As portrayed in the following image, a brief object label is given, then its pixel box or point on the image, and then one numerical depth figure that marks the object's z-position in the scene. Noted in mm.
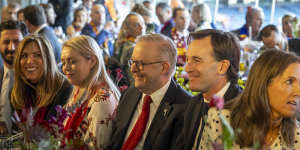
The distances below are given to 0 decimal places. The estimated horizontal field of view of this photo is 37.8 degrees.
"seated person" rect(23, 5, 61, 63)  5336
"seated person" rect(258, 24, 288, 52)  4562
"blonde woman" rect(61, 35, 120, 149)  2588
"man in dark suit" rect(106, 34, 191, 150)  2352
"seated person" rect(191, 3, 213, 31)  6729
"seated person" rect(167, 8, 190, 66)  5931
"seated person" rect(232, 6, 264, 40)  6152
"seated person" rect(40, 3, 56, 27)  6561
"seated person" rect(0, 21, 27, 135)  3493
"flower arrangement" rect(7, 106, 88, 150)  1480
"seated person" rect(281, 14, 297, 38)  5723
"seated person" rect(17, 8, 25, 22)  6567
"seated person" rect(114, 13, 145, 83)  4828
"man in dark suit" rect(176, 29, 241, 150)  2176
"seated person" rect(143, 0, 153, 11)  8305
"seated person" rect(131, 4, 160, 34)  6489
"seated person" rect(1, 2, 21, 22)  7672
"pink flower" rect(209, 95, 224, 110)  1137
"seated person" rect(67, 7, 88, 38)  7219
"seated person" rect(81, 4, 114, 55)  6516
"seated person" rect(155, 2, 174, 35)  7765
